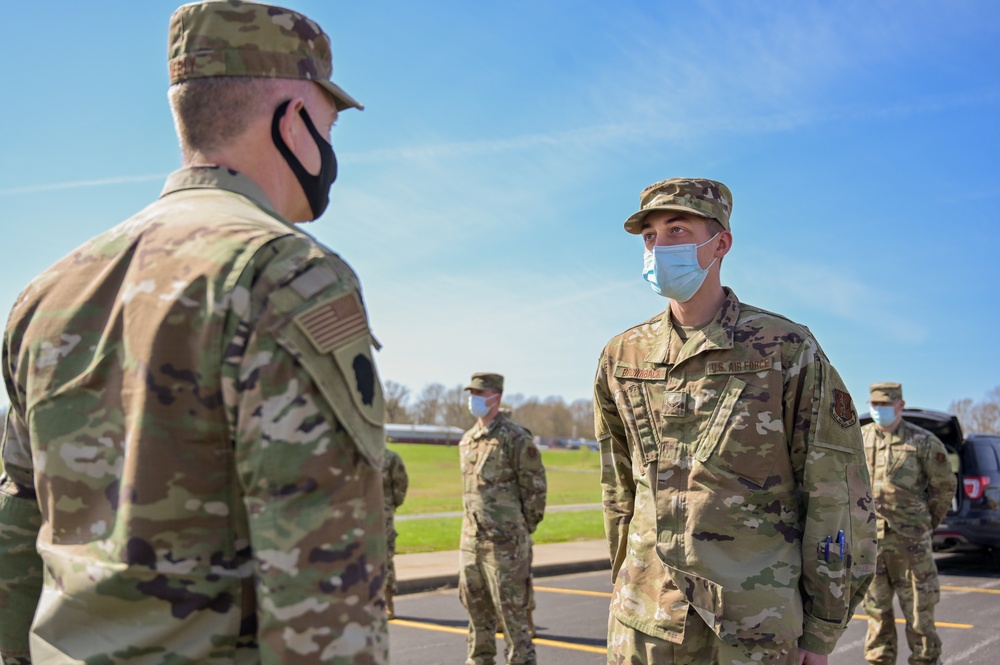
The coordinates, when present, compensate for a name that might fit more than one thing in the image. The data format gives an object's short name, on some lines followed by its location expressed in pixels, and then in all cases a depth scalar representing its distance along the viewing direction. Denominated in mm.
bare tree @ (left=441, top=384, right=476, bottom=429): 96625
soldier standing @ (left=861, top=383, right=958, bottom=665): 7219
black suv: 12234
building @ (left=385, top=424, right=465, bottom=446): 86938
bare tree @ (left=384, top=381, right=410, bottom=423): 81712
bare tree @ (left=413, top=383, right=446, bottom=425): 104062
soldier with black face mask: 1415
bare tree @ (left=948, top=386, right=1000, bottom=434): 74181
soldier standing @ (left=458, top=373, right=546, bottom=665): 7098
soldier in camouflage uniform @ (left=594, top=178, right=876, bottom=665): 3230
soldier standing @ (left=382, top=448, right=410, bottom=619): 9484
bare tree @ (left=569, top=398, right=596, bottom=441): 118250
